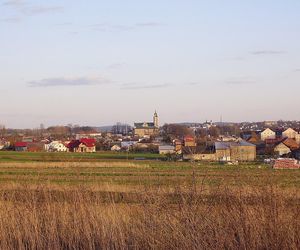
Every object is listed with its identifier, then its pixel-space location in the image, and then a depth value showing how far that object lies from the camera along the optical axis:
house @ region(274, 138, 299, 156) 84.48
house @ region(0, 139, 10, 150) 107.22
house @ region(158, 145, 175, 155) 84.35
